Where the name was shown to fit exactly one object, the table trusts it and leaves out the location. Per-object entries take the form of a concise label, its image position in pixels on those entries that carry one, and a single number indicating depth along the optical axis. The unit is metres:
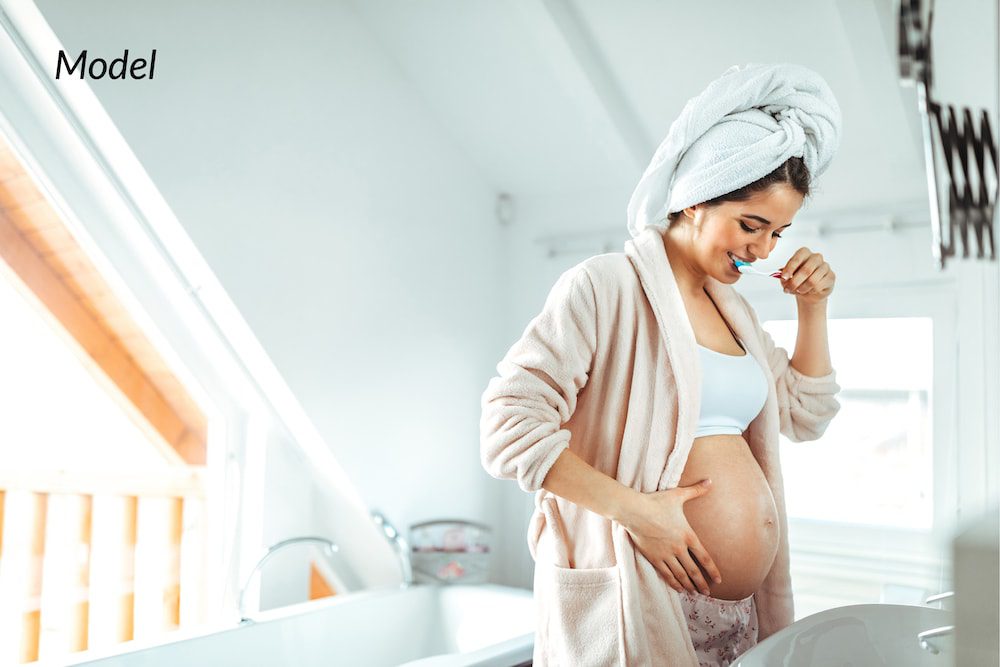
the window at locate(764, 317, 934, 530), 2.34
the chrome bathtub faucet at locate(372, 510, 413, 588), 2.66
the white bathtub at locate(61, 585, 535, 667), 2.09
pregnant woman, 1.18
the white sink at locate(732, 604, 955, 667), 1.04
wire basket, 2.79
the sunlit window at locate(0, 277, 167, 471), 1.98
